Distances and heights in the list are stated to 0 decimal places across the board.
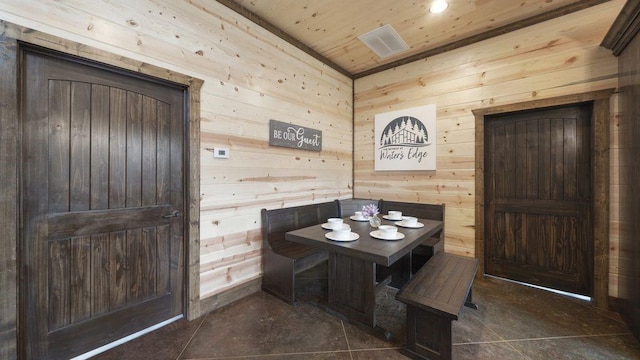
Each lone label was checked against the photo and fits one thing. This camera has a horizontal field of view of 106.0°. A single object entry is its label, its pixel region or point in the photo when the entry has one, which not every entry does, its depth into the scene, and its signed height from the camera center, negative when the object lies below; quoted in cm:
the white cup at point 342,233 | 186 -43
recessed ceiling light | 243 +178
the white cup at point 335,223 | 220 -41
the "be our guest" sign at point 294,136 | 282 +55
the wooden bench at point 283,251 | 241 -76
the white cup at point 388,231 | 190 -42
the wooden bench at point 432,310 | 155 -84
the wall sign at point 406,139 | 333 +59
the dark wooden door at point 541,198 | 255 -22
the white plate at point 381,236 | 188 -46
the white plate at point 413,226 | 226 -44
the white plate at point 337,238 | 186 -46
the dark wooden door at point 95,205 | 153 -19
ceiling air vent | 291 +178
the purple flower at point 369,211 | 240 -32
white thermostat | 229 +26
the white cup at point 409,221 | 230 -41
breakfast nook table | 171 -53
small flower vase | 227 -41
